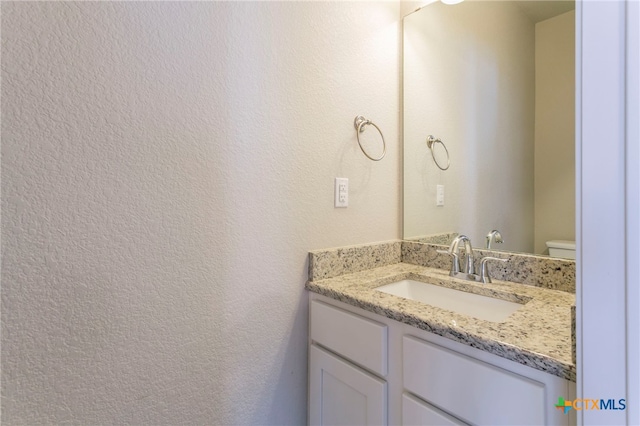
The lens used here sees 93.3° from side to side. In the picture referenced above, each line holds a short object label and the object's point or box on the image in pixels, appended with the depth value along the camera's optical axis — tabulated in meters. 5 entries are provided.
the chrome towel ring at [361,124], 1.23
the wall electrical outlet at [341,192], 1.17
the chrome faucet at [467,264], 1.11
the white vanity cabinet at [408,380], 0.60
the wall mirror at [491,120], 1.05
